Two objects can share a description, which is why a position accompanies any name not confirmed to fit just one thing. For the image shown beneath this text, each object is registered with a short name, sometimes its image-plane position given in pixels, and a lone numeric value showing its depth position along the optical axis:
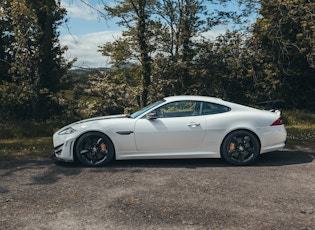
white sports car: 6.45
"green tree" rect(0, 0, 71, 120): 14.92
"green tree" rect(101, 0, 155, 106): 17.17
